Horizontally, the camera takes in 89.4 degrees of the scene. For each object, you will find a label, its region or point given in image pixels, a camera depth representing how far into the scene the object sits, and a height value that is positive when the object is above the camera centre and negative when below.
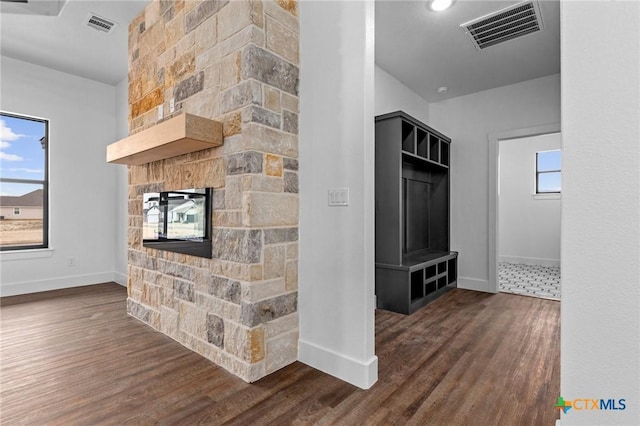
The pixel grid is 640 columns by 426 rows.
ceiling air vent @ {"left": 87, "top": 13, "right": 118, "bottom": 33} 3.15 +1.90
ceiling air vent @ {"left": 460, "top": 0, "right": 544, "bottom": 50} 2.69 +1.70
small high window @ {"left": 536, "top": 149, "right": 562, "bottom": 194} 6.14 +0.81
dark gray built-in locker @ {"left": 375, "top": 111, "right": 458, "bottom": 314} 3.31 -0.02
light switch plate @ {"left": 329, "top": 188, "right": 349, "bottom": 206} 1.97 +0.10
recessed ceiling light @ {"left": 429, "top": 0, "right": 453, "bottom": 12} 2.59 +1.70
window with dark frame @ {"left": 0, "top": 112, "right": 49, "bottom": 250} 4.07 +0.39
